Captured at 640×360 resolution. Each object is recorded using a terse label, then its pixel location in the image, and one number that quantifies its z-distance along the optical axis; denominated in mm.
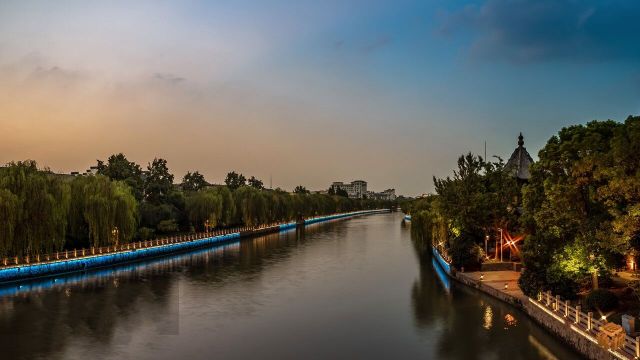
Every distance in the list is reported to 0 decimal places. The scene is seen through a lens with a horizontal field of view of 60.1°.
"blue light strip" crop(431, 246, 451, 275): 40256
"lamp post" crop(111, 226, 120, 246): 49919
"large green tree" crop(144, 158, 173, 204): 72438
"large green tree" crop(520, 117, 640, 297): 18719
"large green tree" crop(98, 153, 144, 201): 70875
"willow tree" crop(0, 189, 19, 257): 37875
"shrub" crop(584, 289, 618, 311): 22219
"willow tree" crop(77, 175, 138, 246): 48125
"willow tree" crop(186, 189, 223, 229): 75688
